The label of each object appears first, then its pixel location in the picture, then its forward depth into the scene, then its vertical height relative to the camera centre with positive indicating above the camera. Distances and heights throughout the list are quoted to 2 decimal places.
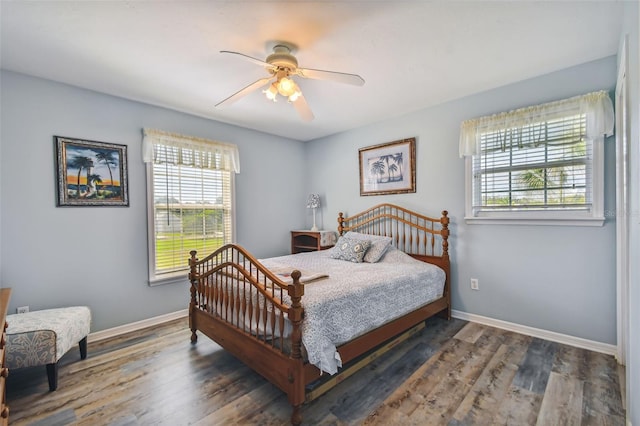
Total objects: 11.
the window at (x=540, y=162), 2.46 +0.41
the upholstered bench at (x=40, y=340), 1.96 -0.89
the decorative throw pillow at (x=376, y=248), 3.30 -0.47
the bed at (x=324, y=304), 1.79 -0.74
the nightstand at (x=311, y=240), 4.29 -0.50
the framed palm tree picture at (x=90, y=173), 2.72 +0.39
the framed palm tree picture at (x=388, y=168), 3.68 +0.53
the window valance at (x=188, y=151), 3.23 +0.72
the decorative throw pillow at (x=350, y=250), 3.35 -0.50
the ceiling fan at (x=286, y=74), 2.06 +0.98
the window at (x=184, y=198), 3.29 +0.15
